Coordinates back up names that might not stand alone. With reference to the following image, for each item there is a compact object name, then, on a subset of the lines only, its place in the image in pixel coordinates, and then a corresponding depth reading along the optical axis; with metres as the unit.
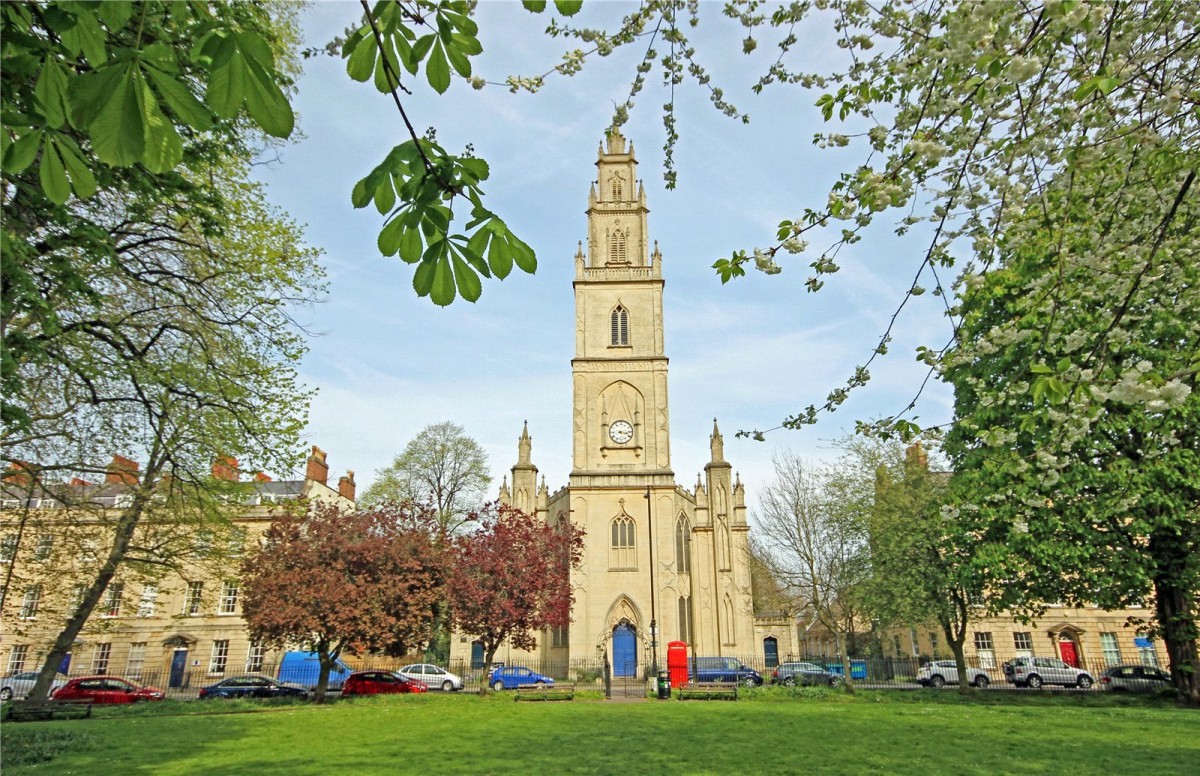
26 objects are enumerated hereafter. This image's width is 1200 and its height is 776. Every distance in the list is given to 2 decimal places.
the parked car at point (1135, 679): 26.55
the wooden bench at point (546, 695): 24.70
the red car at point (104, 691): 25.89
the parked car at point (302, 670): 35.62
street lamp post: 33.44
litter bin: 24.98
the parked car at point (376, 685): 28.67
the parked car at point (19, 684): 29.61
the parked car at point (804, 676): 27.93
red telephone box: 30.92
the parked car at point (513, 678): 33.31
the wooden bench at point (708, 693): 24.38
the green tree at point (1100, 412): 4.98
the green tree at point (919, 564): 24.56
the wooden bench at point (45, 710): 18.30
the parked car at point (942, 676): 32.03
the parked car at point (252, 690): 27.77
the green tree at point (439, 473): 46.28
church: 38.38
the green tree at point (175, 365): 11.31
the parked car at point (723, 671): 32.59
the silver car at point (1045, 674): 29.92
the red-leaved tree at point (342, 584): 24.84
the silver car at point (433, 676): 32.38
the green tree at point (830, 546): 27.16
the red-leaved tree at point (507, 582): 27.72
